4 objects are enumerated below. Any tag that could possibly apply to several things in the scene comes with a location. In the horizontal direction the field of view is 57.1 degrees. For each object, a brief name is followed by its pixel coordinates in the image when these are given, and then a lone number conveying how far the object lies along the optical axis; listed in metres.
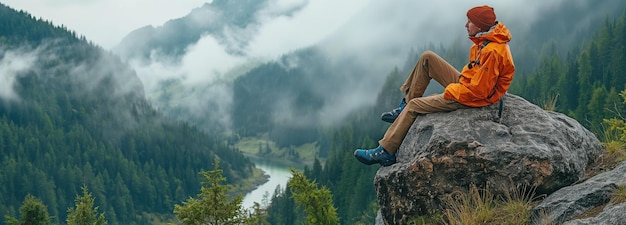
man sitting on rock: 11.09
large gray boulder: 10.62
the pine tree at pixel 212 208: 27.42
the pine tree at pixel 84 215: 35.34
